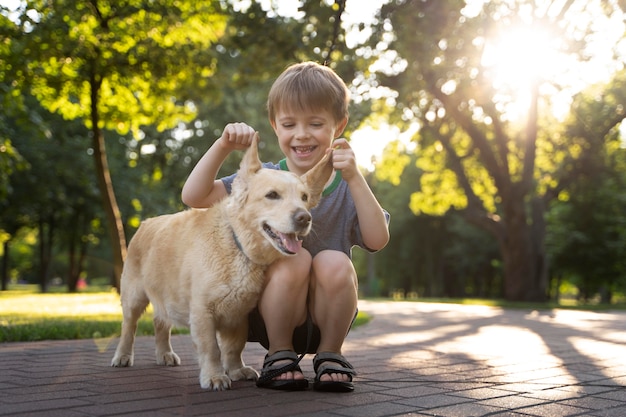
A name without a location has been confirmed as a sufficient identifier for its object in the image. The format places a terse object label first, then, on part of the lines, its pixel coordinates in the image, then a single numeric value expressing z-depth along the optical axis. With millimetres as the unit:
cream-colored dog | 3777
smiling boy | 3955
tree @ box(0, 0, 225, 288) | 12453
